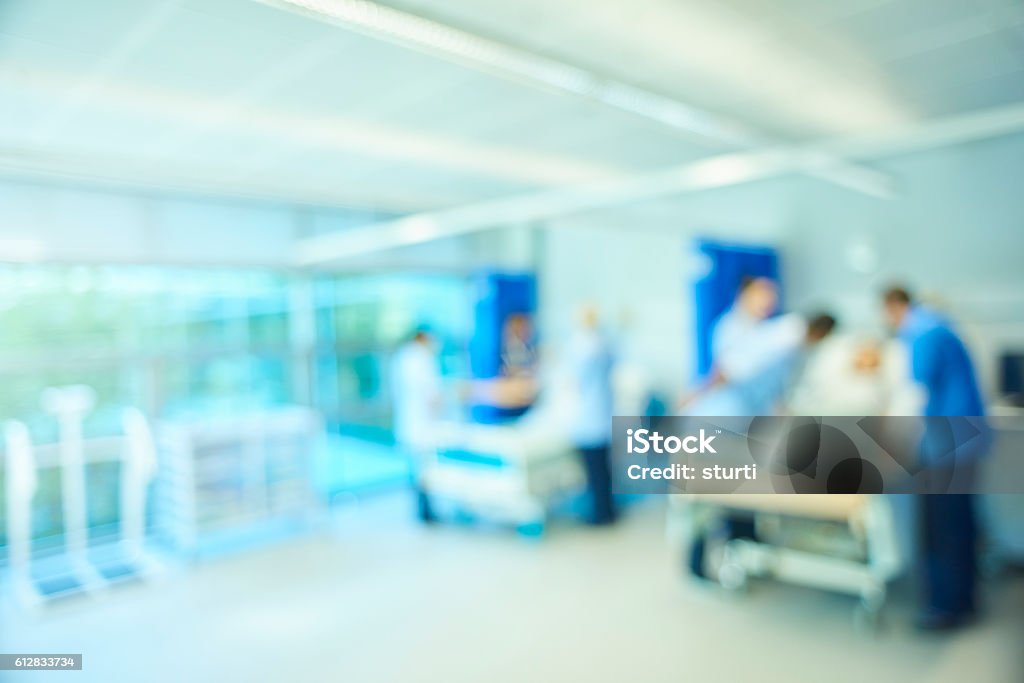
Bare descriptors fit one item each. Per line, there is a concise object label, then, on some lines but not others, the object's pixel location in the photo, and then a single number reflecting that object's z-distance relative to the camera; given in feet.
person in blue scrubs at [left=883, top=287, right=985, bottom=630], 8.29
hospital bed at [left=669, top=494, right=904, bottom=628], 8.52
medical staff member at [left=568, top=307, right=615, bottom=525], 13.28
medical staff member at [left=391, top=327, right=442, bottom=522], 14.15
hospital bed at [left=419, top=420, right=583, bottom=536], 12.53
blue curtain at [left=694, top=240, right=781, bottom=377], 13.88
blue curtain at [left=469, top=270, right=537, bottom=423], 18.12
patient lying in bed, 11.25
